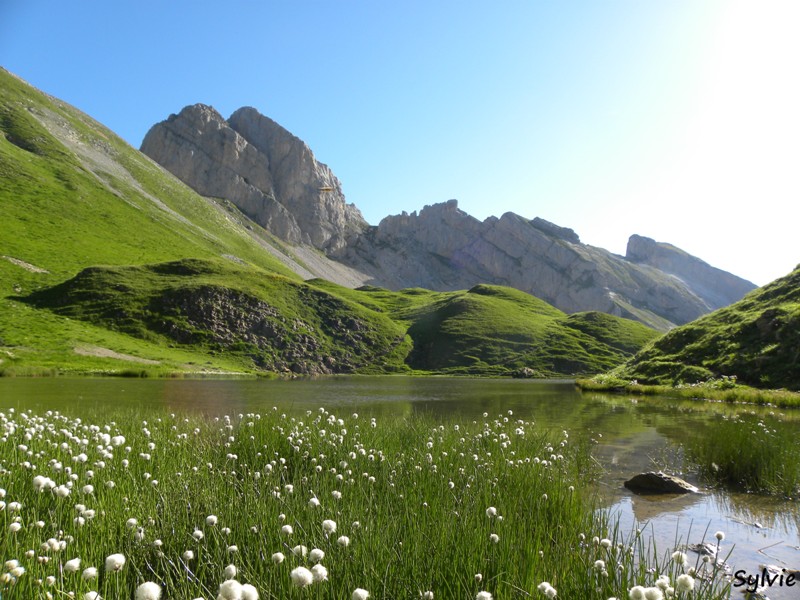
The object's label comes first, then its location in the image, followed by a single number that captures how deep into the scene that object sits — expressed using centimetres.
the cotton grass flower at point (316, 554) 404
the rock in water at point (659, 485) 1388
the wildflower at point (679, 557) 510
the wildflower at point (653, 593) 359
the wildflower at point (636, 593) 360
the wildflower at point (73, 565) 419
